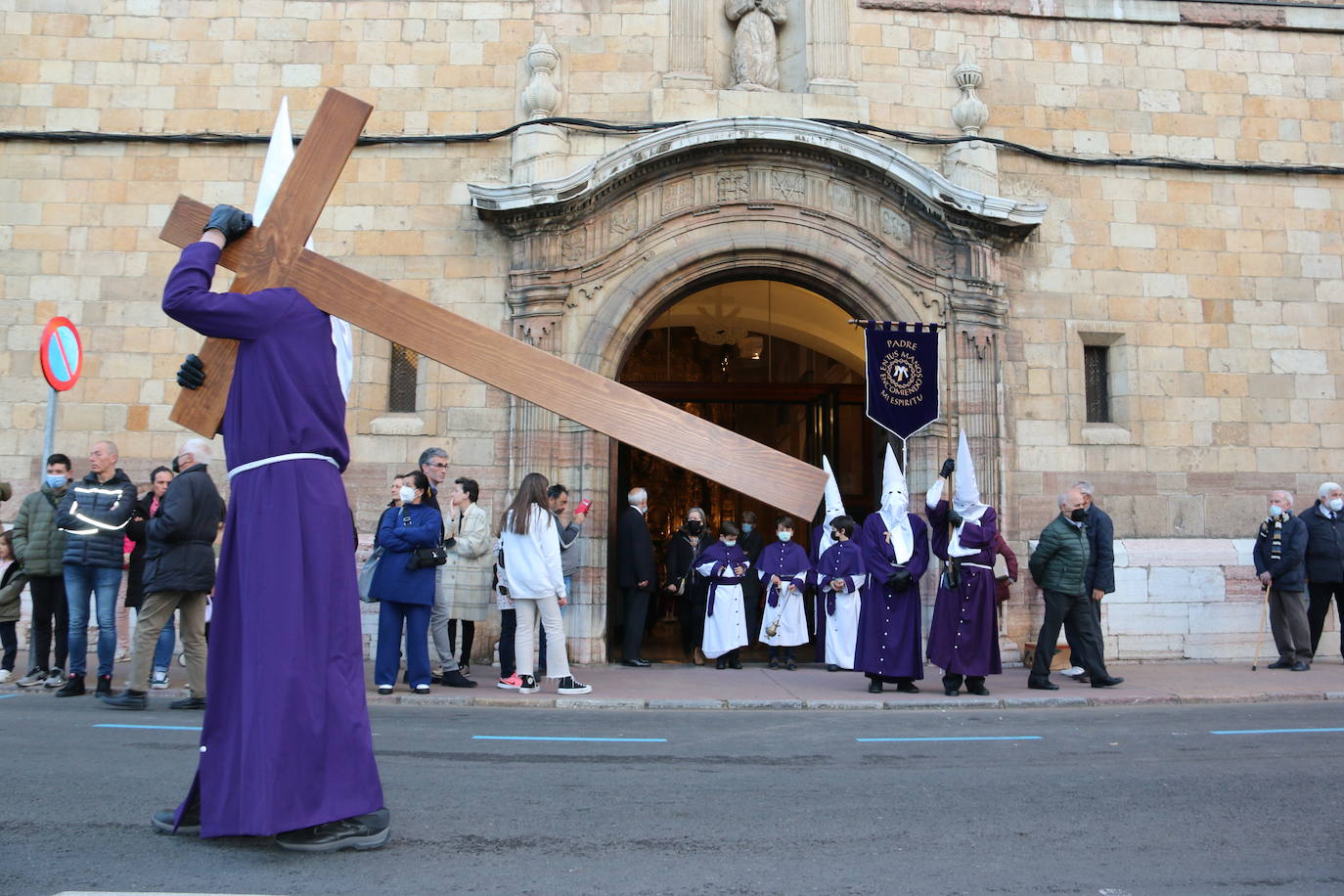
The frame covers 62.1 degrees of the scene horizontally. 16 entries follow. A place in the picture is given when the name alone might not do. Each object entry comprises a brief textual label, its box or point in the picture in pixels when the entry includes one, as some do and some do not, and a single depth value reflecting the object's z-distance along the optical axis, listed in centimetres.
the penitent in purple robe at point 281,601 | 379
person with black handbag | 932
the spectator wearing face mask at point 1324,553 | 1170
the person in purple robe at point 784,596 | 1210
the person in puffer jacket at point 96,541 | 877
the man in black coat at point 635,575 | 1190
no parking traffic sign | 998
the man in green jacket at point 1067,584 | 1041
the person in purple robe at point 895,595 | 980
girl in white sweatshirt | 929
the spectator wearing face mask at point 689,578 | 1263
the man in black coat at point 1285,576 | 1145
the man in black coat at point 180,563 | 813
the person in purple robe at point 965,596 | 973
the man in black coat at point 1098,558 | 1098
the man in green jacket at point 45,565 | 929
